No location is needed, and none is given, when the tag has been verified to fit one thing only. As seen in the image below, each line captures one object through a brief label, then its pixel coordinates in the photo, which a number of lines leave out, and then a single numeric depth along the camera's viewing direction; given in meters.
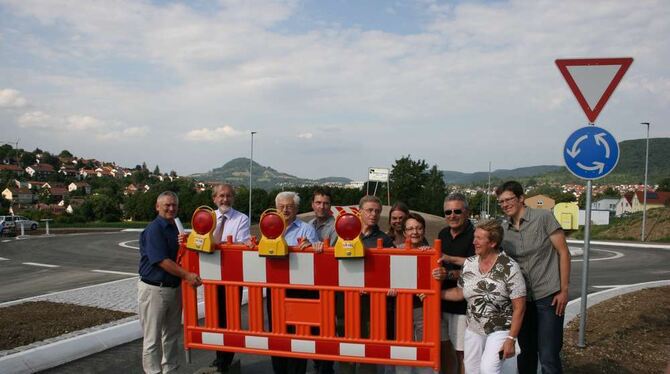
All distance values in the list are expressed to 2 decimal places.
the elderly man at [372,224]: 4.27
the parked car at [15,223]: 34.03
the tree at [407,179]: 51.78
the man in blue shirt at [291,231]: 4.43
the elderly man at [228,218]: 5.13
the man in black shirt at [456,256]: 3.84
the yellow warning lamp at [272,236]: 3.48
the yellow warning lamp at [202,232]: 3.66
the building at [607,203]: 122.38
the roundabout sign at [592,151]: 5.11
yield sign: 5.10
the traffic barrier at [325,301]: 3.40
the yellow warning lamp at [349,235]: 3.31
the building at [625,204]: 111.31
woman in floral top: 3.43
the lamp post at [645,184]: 31.84
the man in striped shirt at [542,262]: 3.89
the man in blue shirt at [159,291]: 4.29
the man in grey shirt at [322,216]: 5.17
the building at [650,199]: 96.81
